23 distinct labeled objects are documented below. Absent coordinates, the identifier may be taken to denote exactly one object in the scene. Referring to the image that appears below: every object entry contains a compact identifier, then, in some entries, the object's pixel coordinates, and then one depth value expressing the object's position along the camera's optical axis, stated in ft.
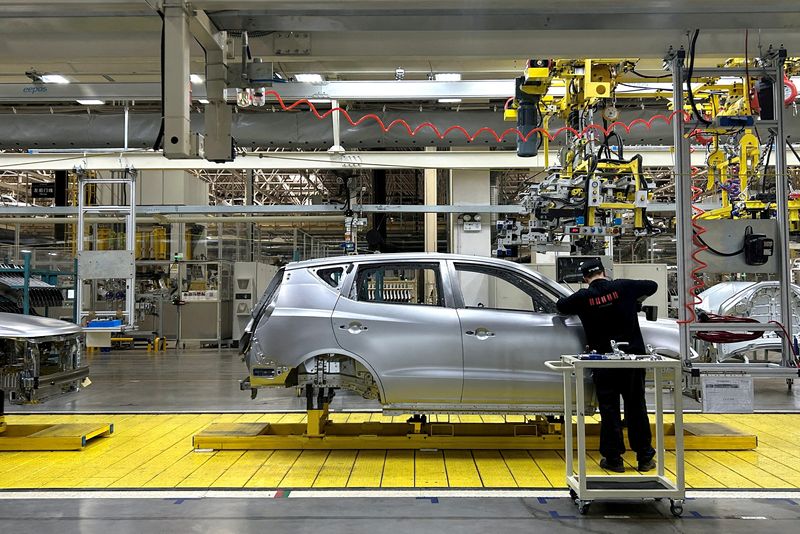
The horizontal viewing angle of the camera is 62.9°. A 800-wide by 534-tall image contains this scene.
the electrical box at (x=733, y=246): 15.28
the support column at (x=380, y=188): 52.39
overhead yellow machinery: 22.38
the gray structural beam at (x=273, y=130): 33.06
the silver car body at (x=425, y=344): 16.66
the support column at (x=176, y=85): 13.43
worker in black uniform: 15.10
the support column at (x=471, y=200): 42.22
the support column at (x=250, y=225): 56.39
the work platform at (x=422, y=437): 17.44
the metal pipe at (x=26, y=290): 29.10
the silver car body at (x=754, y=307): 28.37
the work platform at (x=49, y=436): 18.10
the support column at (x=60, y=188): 50.90
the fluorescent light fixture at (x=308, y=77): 24.26
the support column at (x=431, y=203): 46.75
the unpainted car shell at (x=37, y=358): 17.30
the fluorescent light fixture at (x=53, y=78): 24.93
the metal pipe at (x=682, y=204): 15.35
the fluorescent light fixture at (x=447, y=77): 26.20
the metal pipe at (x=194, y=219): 46.77
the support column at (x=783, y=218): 15.33
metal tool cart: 12.45
